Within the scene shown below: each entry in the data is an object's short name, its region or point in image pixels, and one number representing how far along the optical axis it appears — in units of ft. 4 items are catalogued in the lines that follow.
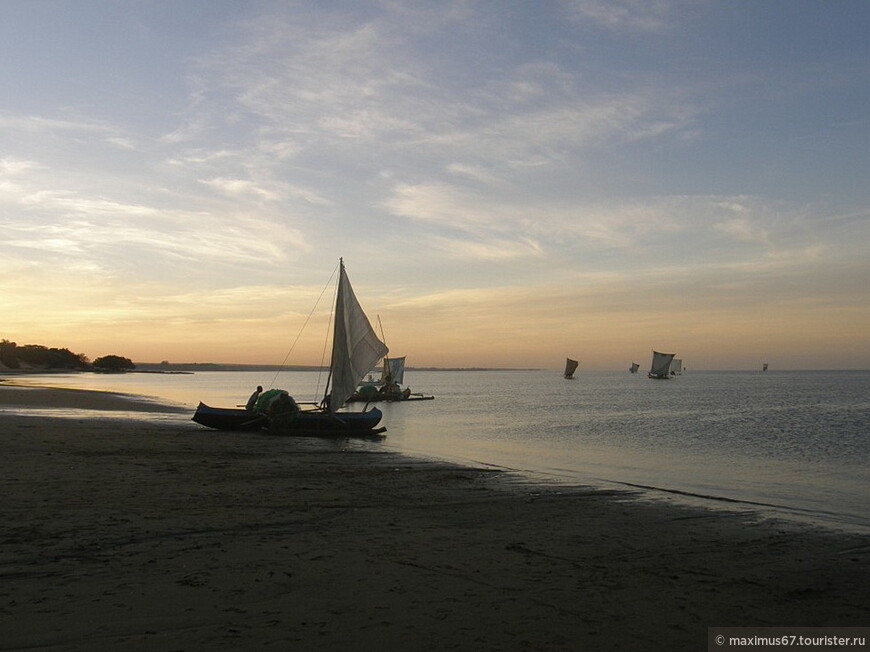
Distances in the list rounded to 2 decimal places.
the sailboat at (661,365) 567.59
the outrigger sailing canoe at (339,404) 103.55
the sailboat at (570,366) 647.56
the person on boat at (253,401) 106.73
